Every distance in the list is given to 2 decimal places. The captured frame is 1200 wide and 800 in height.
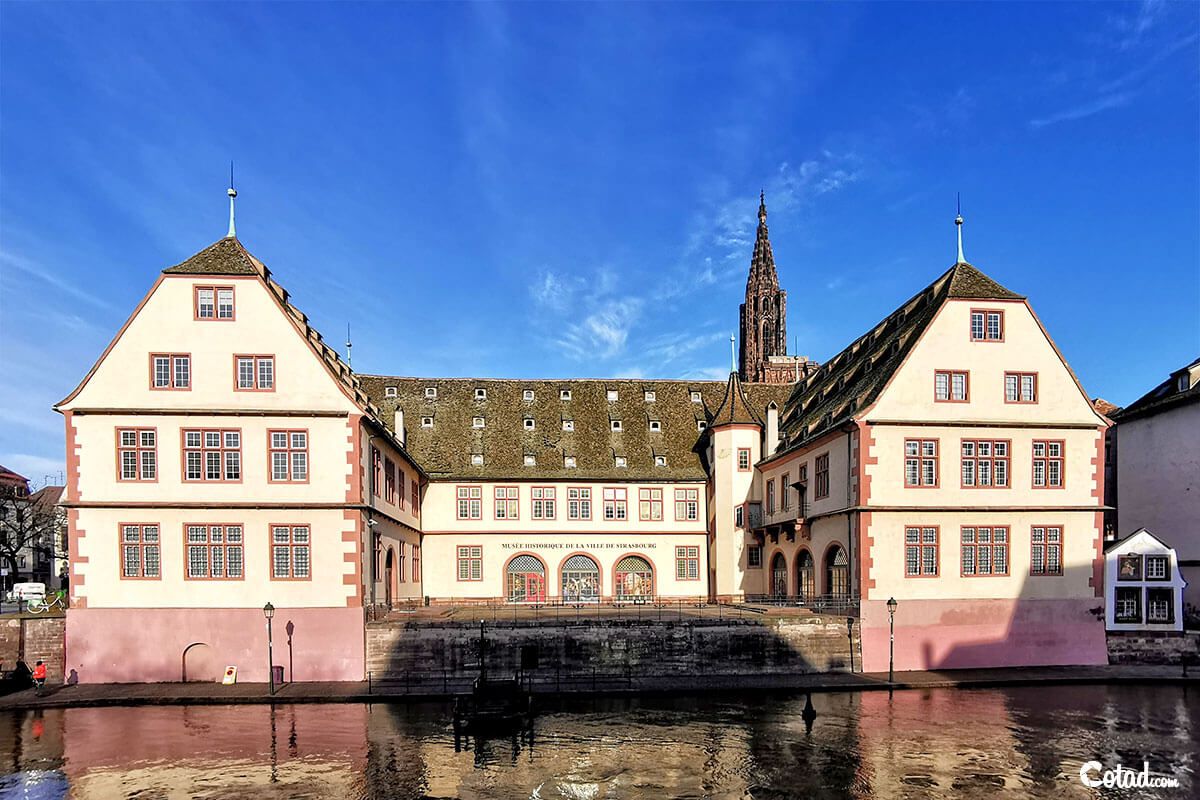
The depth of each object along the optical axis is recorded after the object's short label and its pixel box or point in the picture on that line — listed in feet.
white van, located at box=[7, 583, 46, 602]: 186.52
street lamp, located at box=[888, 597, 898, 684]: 99.91
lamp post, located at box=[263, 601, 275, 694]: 93.09
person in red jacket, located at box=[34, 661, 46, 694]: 93.56
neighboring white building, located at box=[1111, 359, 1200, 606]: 127.13
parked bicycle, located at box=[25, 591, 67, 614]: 115.34
